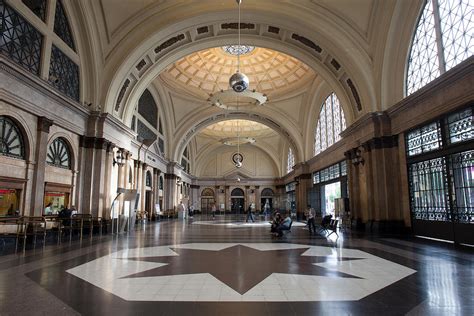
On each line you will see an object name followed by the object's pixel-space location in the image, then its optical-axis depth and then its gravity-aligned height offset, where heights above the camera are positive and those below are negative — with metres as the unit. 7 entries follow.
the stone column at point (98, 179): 12.01 +0.93
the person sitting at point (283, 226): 10.74 -0.88
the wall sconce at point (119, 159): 13.63 +1.94
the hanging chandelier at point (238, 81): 9.73 +3.83
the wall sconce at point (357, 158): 12.72 +1.79
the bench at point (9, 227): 7.24 -0.65
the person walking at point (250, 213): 20.76 -0.80
